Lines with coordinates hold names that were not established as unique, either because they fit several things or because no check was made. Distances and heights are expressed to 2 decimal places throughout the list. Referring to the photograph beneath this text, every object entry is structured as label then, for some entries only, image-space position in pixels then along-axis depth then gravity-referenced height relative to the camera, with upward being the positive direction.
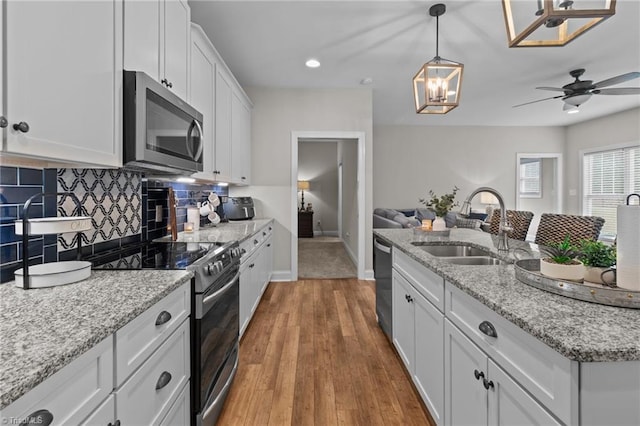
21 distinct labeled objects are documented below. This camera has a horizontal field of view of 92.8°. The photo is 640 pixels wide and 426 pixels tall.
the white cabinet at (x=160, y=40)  1.38 +0.89
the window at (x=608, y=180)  5.73 +0.65
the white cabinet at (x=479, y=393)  0.86 -0.60
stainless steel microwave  1.33 +0.42
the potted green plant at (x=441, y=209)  2.41 +0.02
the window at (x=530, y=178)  7.68 +0.88
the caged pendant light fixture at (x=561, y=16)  1.14 +0.78
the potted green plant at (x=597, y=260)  1.02 -0.16
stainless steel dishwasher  2.41 -0.62
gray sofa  4.85 -0.11
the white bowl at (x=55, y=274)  1.03 -0.22
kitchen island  0.69 -0.40
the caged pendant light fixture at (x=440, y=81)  2.26 +1.01
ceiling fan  3.35 +1.44
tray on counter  0.86 -0.24
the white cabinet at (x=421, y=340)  1.45 -0.73
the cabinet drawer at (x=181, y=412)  1.14 -0.80
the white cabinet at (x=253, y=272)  2.45 -0.58
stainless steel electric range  1.36 -0.47
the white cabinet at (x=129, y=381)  0.62 -0.45
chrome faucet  1.63 -0.08
